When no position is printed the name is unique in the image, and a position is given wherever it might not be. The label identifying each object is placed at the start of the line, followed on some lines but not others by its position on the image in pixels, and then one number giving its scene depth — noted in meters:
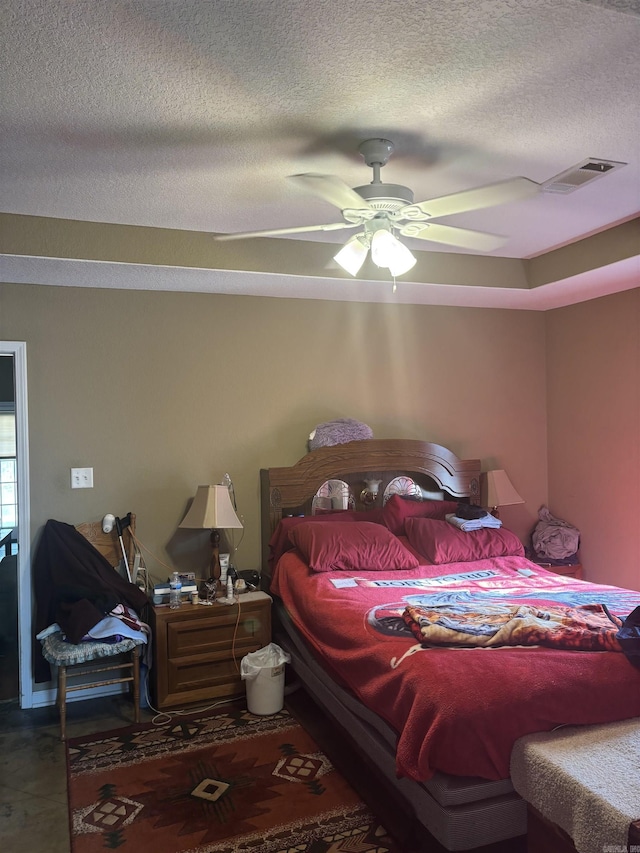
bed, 2.06
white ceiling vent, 2.61
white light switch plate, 3.71
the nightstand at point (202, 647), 3.45
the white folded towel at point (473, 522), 4.04
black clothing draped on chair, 3.34
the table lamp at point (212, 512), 3.63
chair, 3.20
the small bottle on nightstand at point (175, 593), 3.56
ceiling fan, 2.21
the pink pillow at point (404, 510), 4.14
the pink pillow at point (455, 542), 3.90
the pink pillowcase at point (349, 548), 3.63
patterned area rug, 2.39
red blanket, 2.04
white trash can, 3.37
